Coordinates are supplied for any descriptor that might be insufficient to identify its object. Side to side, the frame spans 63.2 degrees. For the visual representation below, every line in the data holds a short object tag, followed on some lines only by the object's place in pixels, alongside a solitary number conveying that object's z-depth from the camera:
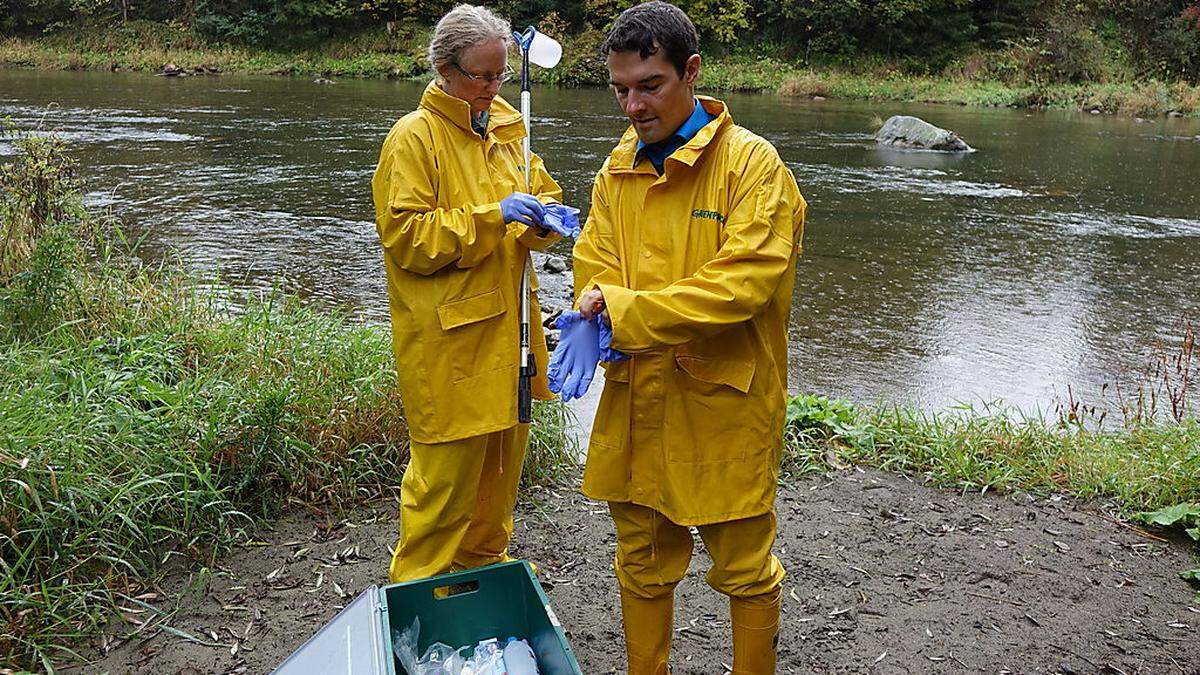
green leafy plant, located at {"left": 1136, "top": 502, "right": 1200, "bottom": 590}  3.44
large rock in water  15.33
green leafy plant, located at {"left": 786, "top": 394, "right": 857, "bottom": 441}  4.38
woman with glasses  2.60
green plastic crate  2.13
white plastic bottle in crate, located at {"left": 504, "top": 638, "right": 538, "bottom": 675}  2.41
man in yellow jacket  2.11
